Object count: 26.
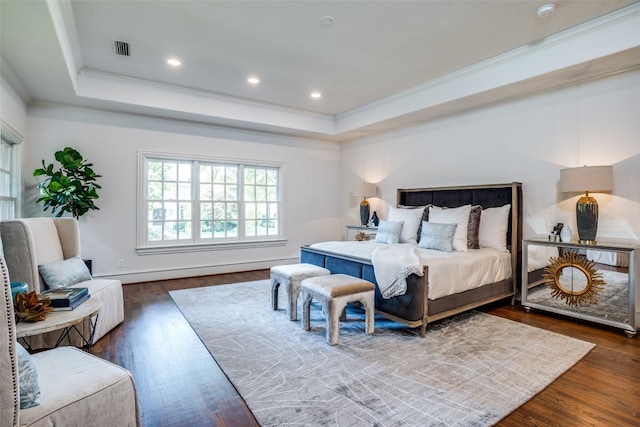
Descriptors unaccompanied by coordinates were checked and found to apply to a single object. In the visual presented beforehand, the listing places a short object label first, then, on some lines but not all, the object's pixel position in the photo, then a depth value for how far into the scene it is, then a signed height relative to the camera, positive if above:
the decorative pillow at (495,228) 4.00 -0.23
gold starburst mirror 3.23 -0.70
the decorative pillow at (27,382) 1.20 -0.65
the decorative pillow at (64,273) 2.80 -0.59
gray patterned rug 1.89 -1.16
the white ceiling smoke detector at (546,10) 2.77 +1.72
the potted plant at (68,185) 4.12 +0.29
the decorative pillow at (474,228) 3.97 -0.23
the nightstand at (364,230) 5.86 -0.39
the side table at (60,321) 1.83 -0.68
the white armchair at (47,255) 2.59 -0.42
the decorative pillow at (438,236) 3.74 -0.32
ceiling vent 3.46 +1.74
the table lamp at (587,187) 3.16 +0.23
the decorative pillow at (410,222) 4.46 -0.17
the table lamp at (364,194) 6.08 +0.29
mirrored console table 2.98 -0.70
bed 2.93 -0.63
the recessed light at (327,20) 3.00 +1.75
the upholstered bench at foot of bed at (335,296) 2.79 -0.77
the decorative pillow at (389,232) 4.41 -0.31
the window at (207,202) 5.32 +0.11
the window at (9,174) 3.79 +0.40
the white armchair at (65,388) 1.07 -0.74
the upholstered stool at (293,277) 3.37 -0.71
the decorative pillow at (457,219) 3.80 -0.11
